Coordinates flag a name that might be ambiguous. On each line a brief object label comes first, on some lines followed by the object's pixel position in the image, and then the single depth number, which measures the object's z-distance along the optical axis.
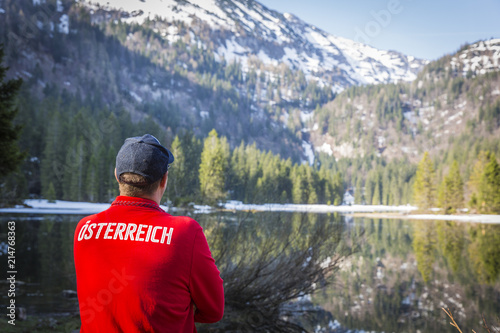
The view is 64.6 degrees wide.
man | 1.95
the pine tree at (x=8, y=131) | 12.76
